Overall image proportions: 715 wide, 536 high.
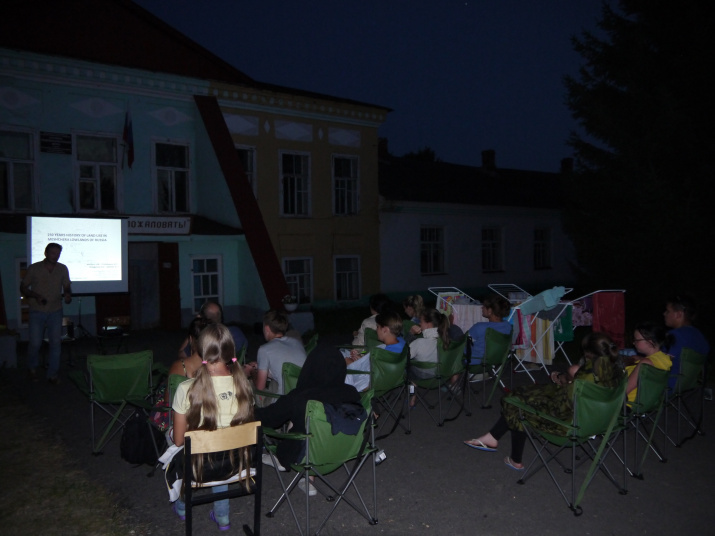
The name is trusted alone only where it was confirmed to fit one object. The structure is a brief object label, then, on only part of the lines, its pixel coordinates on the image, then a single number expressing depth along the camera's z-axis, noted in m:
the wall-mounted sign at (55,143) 12.66
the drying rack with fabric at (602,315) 8.14
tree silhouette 12.80
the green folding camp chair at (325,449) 3.75
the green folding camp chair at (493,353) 6.70
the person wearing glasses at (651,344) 5.25
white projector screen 10.12
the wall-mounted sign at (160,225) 12.69
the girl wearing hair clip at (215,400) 3.56
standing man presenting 7.98
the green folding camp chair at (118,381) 5.16
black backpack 4.50
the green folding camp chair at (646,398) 4.70
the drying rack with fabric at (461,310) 8.73
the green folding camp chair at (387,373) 5.64
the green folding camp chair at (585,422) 4.18
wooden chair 3.28
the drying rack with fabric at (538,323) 7.73
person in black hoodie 3.95
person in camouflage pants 4.53
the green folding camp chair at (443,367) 6.21
